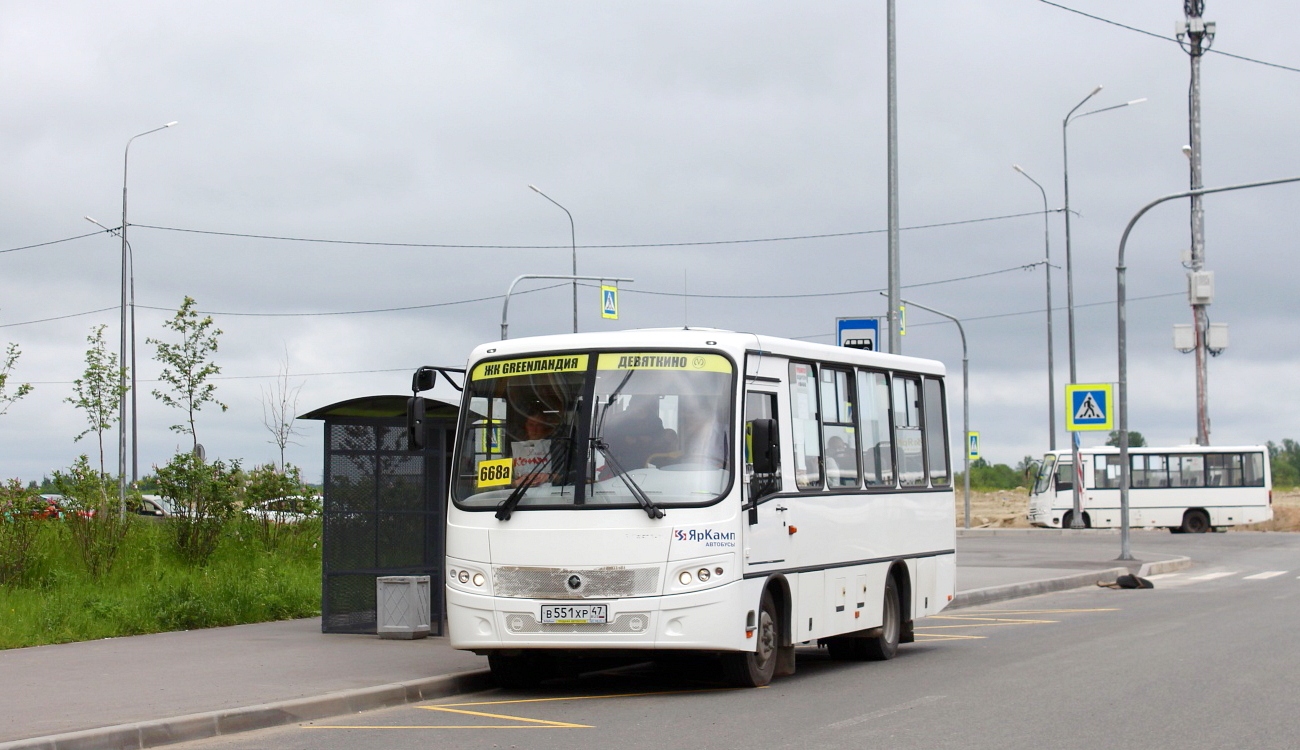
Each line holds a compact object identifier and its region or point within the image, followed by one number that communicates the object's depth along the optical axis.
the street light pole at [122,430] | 40.19
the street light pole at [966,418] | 48.62
